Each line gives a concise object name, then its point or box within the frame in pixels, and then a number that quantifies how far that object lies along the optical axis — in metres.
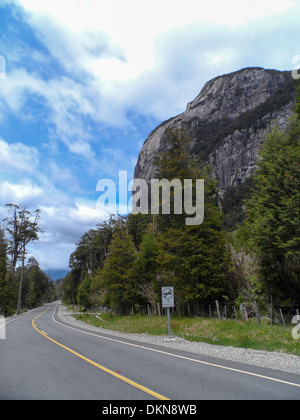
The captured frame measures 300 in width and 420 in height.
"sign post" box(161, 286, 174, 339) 14.29
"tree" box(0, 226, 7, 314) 42.91
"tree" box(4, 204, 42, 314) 44.97
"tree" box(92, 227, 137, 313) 27.88
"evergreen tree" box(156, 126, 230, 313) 17.05
